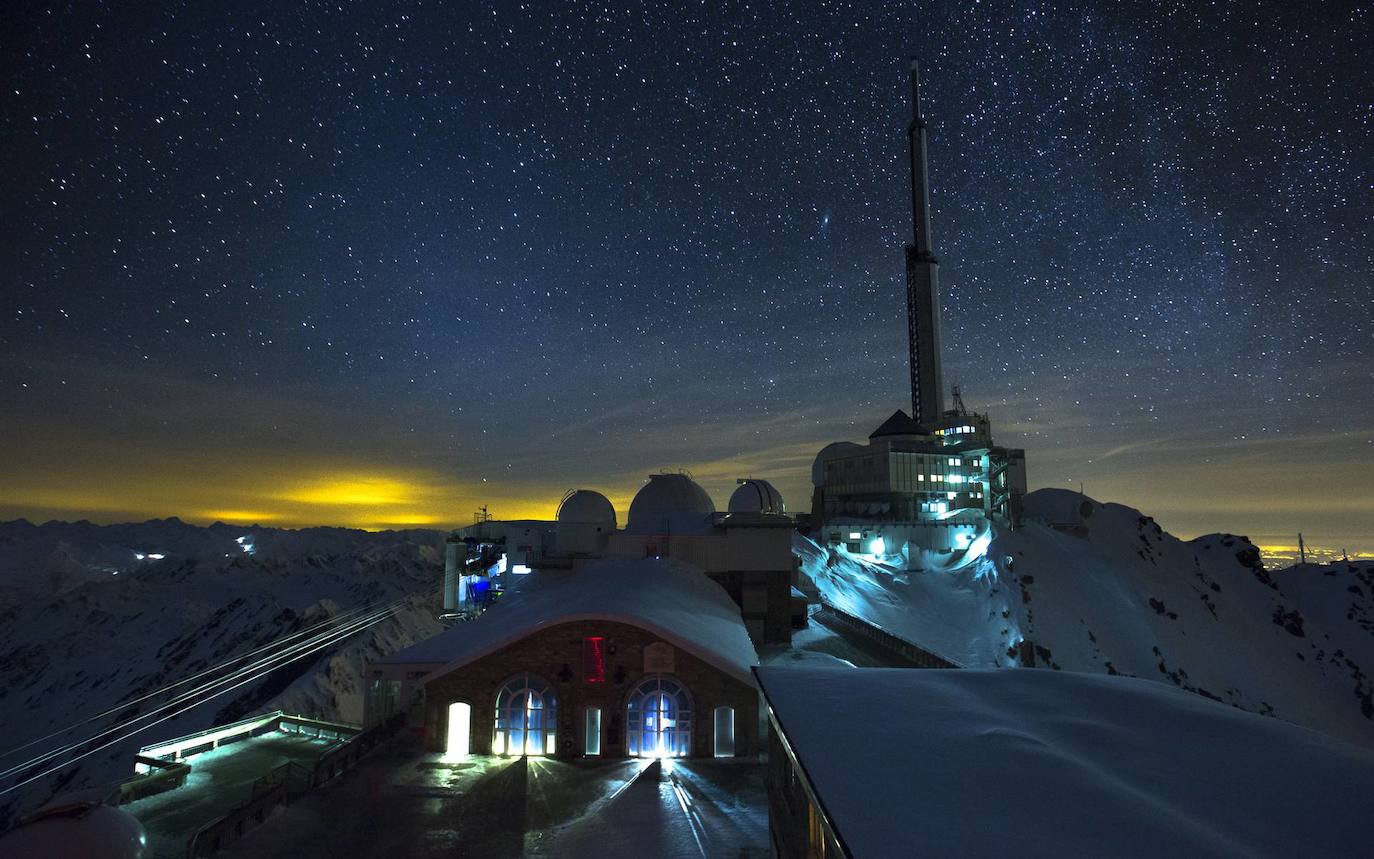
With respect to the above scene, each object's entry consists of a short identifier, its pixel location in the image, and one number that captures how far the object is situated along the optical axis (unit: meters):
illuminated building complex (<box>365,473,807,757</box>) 19.55
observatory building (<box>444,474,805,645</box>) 33.31
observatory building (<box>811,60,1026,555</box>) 69.06
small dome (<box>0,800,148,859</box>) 10.20
